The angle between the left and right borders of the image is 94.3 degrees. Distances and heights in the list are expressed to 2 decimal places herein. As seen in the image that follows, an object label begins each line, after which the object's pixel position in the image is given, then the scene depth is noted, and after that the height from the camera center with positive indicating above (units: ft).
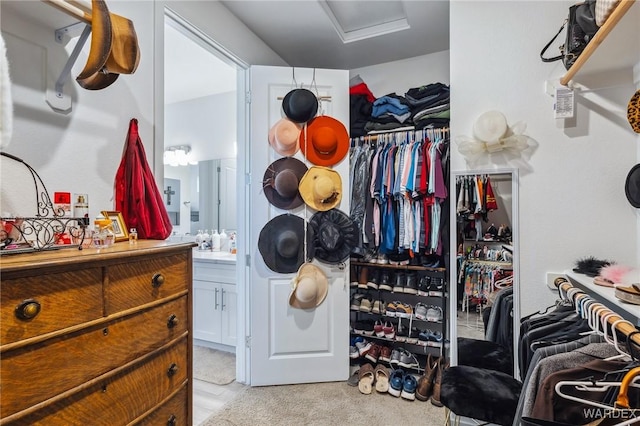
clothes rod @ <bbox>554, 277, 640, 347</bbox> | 2.65 -1.07
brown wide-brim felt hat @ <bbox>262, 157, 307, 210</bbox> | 7.39 +0.89
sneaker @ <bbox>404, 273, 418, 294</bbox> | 8.02 -1.91
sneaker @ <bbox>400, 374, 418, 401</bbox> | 6.91 -4.10
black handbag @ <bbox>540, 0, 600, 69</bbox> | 4.18 +2.73
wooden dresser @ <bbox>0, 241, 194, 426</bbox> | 2.23 -1.12
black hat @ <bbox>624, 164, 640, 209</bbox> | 4.53 +0.44
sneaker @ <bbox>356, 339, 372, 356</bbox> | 8.16 -3.67
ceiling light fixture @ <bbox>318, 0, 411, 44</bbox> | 7.17 +5.08
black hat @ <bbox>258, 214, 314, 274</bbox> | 7.34 -0.68
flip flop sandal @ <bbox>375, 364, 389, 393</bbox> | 7.21 -4.07
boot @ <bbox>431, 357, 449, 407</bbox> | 6.76 -3.97
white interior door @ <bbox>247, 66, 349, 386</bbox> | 7.46 -2.37
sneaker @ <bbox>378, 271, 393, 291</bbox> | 8.30 -1.90
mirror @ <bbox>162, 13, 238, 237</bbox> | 11.53 +2.34
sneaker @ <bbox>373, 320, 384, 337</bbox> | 8.23 -3.23
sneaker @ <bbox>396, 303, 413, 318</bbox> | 8.07 -2.64
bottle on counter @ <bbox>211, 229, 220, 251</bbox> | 11.30 -1.05
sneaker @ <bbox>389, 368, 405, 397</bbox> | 7.08 -4.07
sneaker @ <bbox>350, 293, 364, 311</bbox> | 8.56 -2.54
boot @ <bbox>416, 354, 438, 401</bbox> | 6.93 -4.01
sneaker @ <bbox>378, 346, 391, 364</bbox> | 8.02 -3.84
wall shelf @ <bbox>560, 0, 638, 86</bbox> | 3.06 +2.16
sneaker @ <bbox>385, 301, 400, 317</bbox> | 8.23 -2.65
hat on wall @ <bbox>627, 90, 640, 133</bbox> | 3.97 +1.39
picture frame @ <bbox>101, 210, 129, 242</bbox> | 4.03 -0.15
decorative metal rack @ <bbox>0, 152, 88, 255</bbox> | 2.87 -0.14
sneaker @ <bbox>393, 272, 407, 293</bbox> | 8.16 -1.89
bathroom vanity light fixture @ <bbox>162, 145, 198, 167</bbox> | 12.08 +2.38
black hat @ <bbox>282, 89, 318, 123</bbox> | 7.22 +2.68
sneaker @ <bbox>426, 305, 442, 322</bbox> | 7.79 -2.65
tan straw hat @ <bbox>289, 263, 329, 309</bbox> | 7.13 -1.78
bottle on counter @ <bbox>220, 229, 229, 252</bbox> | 11.42 -1.10
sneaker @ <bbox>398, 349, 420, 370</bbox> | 7.74 -3.85
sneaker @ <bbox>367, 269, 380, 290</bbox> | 8.42 -1.86
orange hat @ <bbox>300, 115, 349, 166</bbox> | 7.41 +1.85
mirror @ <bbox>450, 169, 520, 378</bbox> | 5.59 -1.06
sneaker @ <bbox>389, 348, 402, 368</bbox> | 7.84 -3.81
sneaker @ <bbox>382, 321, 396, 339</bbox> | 8.16 -3.25
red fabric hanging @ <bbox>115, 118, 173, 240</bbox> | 4.50 +0.27
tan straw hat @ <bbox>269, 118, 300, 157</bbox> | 7.34 +1.93
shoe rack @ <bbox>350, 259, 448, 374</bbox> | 7.84 -2.62
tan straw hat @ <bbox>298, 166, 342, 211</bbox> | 7.15 +0.66
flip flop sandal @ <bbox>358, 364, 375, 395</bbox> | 7.17 -4.07
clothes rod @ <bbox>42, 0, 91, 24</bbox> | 3.07 +2.23
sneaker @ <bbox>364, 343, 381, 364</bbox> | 8.05 -3.82
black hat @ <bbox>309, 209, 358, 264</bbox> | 7.50 -0.52
